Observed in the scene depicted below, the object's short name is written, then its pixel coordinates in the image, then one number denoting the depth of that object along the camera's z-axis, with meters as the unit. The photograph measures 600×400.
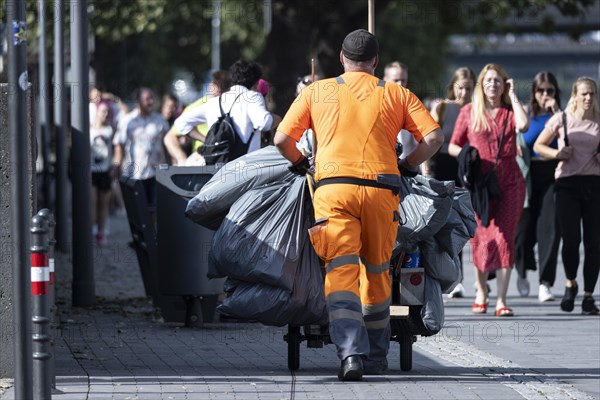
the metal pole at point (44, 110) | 30.68
